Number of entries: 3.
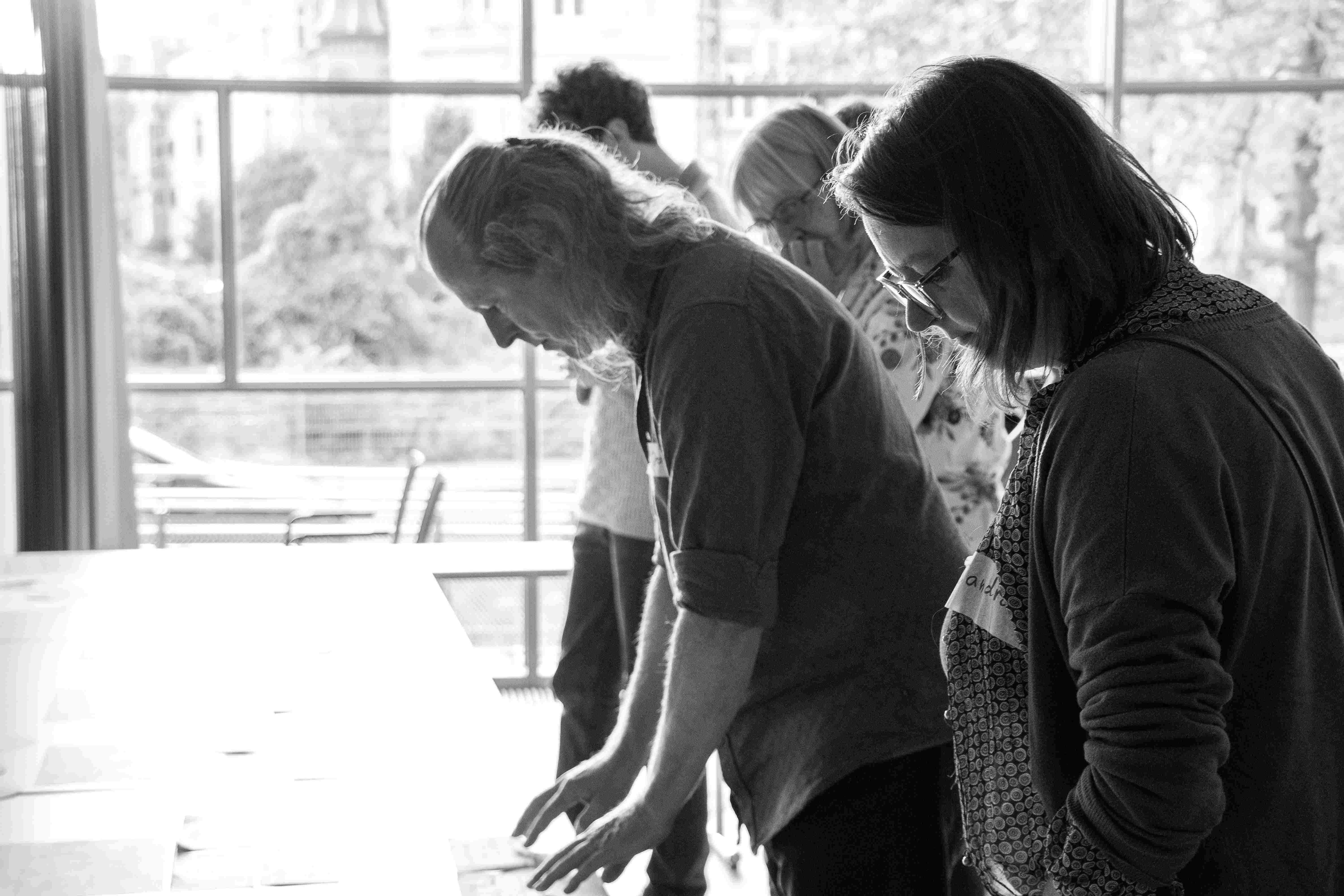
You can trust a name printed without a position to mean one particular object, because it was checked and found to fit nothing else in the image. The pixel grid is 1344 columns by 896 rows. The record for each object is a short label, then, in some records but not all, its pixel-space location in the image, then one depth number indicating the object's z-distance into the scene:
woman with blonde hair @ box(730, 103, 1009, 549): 5.95
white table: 4.57
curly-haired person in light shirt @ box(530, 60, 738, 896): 6.31
